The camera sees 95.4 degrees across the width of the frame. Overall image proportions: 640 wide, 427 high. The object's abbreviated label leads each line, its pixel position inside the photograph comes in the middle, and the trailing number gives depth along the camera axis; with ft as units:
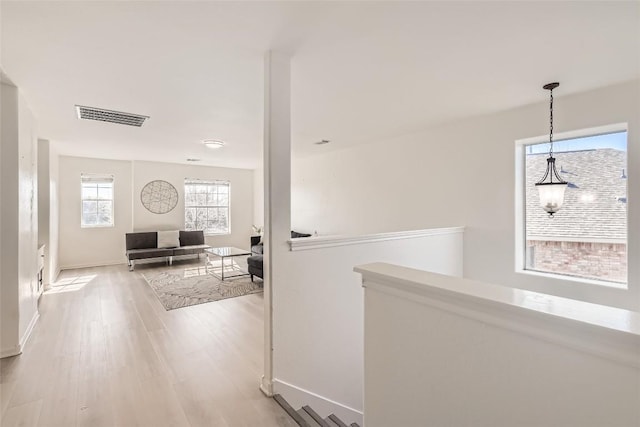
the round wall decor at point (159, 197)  22.58
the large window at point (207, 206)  24.54
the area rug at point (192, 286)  13.65
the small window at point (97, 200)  20.79
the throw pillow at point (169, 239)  21.84
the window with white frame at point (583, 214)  9.07
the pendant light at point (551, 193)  8.71
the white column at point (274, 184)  6.80
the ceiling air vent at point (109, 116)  10.69
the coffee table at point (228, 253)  18.17
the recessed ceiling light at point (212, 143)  15.69
